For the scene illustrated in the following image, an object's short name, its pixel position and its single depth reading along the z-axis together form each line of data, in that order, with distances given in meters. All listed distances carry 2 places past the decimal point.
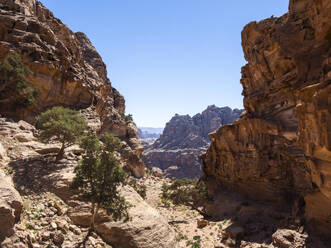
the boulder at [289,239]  19.44
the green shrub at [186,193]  39.09
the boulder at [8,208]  9.07
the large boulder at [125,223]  16.05
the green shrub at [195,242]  24.21
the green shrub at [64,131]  22.80
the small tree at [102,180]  15.03
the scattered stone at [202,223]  32.97
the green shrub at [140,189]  39.66
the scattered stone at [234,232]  26.60
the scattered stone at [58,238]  12.23
